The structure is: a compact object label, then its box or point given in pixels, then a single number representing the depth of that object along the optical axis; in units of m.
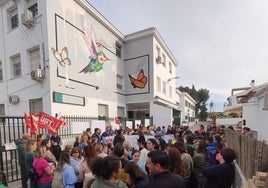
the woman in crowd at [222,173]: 3.59
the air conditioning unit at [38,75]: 11.14
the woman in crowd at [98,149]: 4.35
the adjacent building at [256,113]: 8.92
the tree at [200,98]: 73.76
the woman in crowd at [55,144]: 6.37
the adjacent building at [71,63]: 11.64
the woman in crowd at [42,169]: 4.36
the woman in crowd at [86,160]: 4.09
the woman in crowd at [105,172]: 2.30
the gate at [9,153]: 6.21
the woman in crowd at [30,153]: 4.91
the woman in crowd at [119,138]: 8.32
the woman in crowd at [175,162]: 3.26
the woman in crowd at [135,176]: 2.97
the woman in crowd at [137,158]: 4.42
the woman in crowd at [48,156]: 4.75
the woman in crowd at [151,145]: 5.20
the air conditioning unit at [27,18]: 11.66
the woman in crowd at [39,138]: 5.90
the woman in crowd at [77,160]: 4.38
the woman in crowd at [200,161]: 4.17
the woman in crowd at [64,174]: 4.03
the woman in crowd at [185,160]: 3.63
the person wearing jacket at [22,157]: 5.84
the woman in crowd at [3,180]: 3.40
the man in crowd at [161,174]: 2.34
